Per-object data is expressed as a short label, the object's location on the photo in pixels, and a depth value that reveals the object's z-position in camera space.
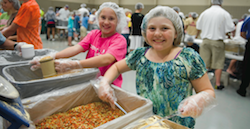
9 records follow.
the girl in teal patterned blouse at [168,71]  0.95
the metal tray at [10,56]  1.92
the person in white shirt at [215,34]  3.14
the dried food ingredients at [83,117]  1.08
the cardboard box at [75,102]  0.87
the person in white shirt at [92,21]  7.13
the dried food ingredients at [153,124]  0.79
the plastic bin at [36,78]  1.09
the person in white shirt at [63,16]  9.30
